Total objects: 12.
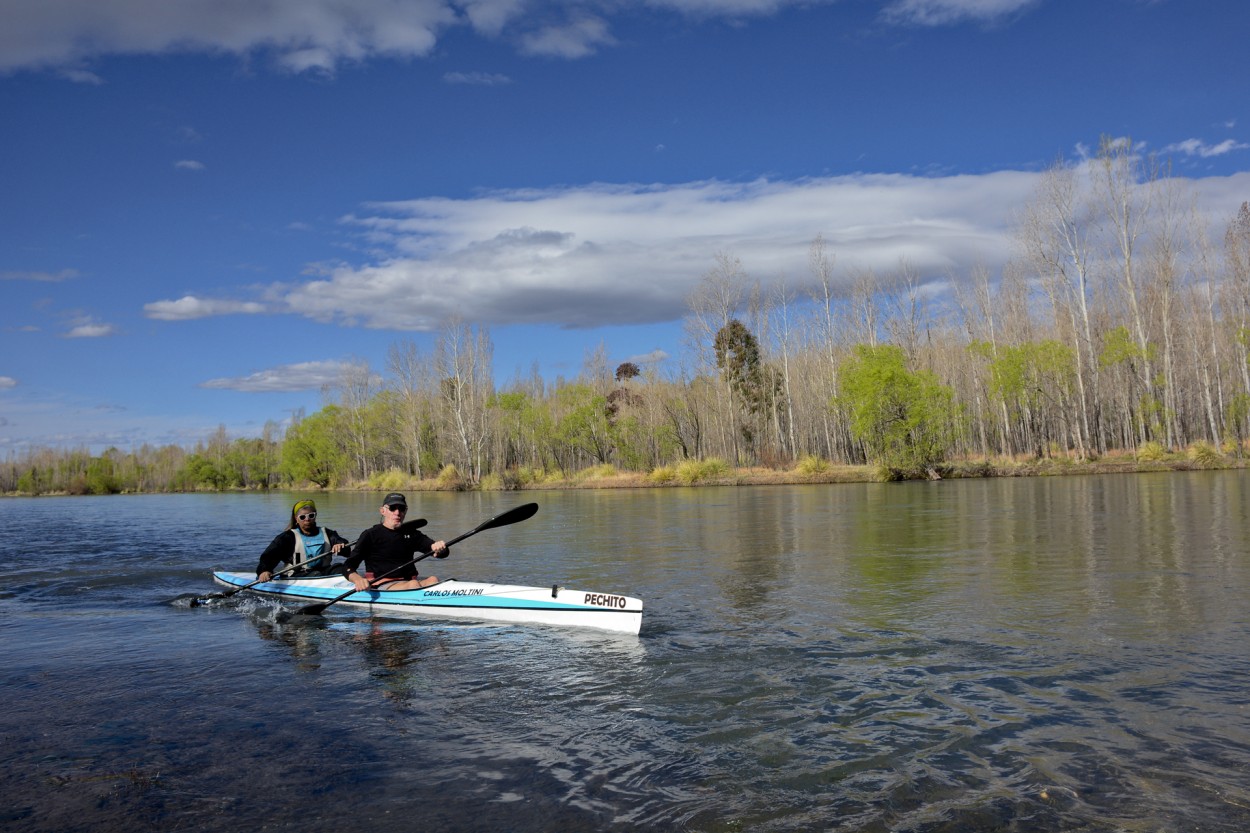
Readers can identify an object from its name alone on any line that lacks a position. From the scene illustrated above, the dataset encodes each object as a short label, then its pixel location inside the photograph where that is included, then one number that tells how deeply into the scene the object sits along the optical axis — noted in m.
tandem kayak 8.71
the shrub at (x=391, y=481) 60.06
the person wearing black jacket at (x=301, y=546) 11.71
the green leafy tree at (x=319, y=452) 74.62
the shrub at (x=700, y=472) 45.22
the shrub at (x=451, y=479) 54.47
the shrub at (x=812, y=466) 43.78
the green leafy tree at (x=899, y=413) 40.16
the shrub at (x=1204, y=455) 36.12
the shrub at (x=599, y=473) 51.76
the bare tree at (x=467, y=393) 56.84
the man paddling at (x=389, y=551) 10.30
